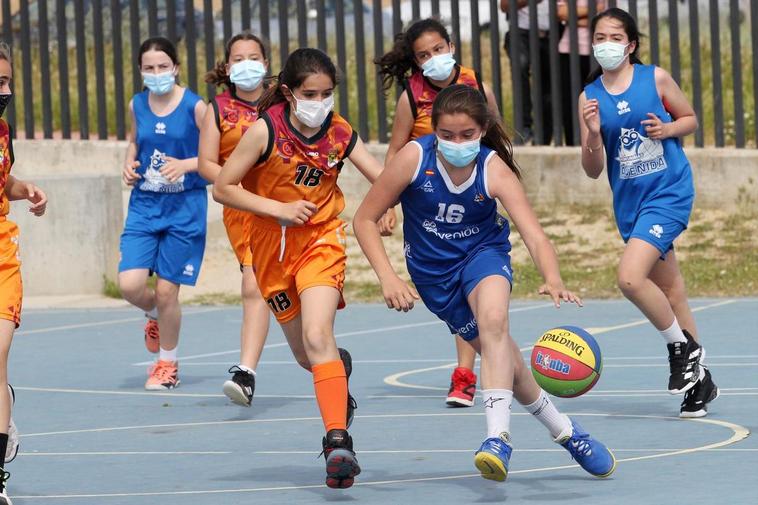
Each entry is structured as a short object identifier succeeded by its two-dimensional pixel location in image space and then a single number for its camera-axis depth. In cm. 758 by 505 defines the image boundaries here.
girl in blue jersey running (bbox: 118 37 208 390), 1689
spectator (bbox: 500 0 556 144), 2779
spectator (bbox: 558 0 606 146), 2730
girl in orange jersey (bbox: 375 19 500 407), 1545
